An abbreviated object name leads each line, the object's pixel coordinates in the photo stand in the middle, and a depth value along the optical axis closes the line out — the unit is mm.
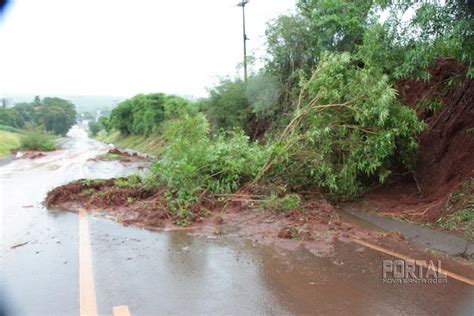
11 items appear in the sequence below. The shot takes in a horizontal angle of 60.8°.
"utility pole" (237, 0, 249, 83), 23589
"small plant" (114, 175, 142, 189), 9477
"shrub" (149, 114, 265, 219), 8750
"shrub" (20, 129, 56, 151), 33781
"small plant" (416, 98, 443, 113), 9177
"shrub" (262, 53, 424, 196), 8297
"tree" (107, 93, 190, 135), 38156
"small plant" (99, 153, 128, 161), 22266
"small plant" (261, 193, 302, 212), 8029
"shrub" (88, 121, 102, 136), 115594
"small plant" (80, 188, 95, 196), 9430
